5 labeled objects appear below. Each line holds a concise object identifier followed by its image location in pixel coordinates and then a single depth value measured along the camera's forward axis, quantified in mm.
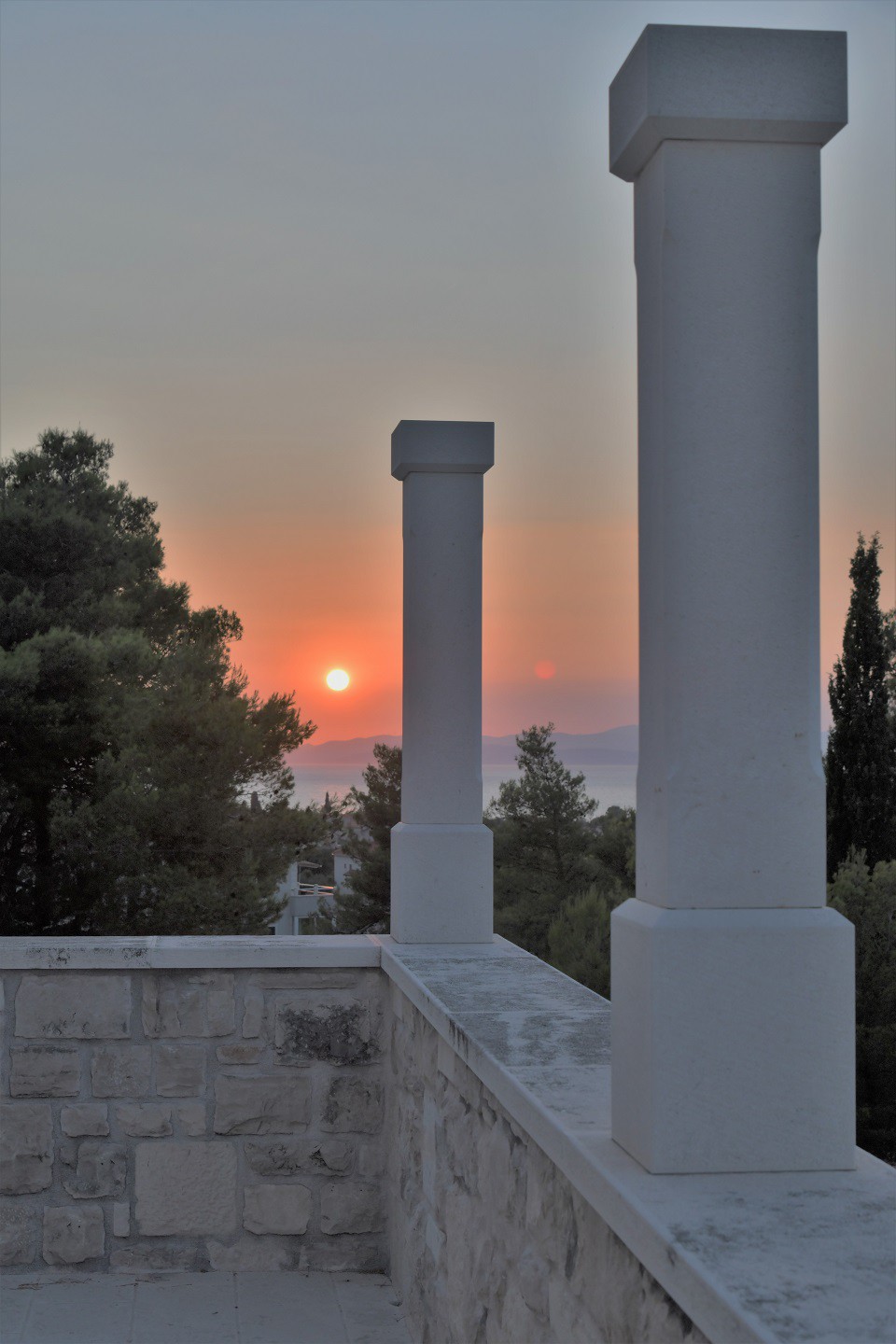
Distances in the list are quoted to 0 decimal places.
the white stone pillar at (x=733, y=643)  1634
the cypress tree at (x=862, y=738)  20734
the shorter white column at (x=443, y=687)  3936
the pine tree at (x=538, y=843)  21578
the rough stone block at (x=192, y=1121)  3727
